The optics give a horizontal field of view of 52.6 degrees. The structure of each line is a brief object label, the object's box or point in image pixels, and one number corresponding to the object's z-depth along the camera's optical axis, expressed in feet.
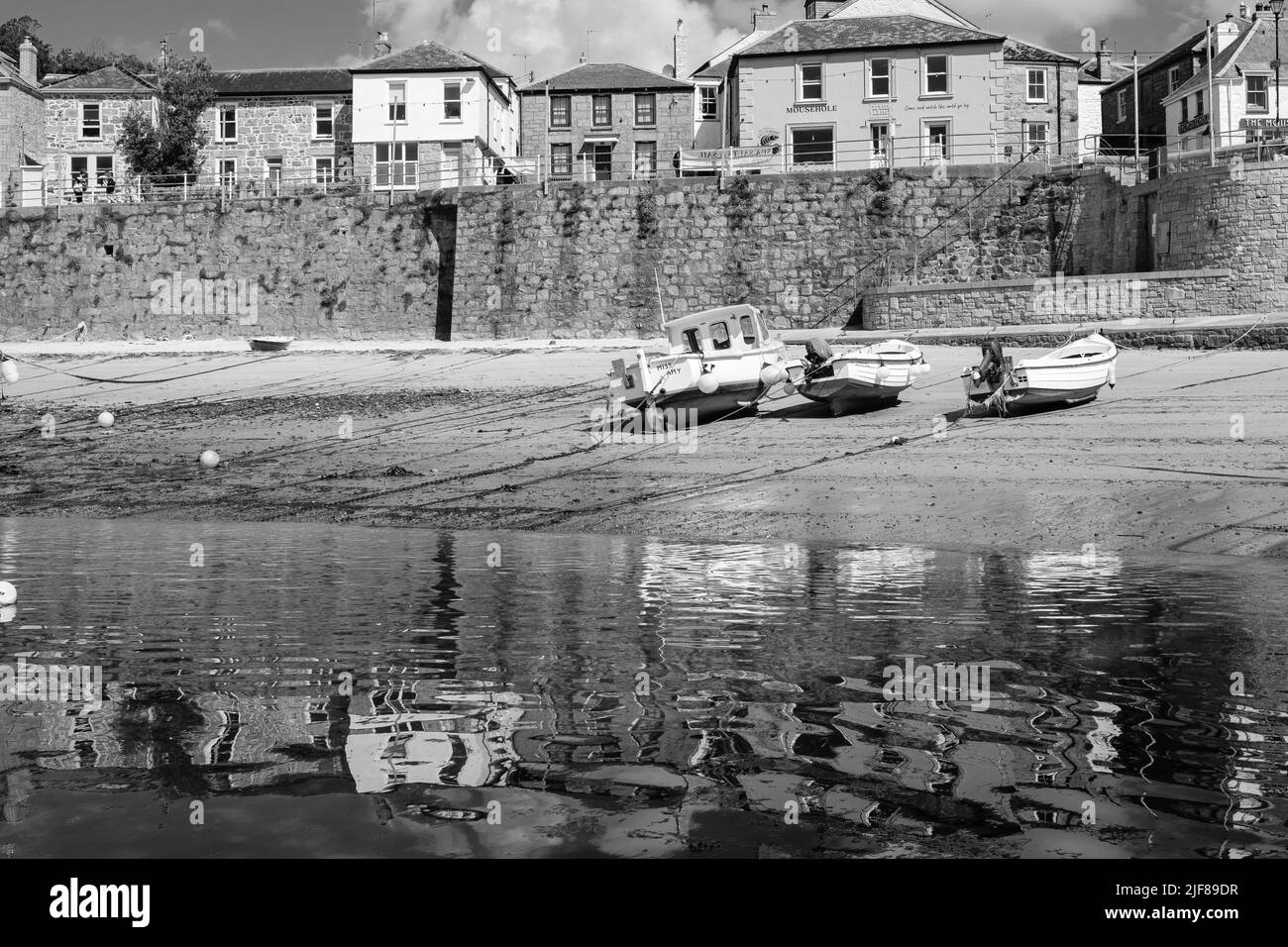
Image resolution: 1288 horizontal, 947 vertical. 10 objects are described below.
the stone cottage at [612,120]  165.07
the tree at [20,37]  233.64
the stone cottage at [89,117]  165.99
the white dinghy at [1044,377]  62.49
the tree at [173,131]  146.41
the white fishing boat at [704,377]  68.44
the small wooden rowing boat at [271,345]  102.94
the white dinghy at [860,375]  65.87
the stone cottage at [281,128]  163.73
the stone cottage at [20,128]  157.69
